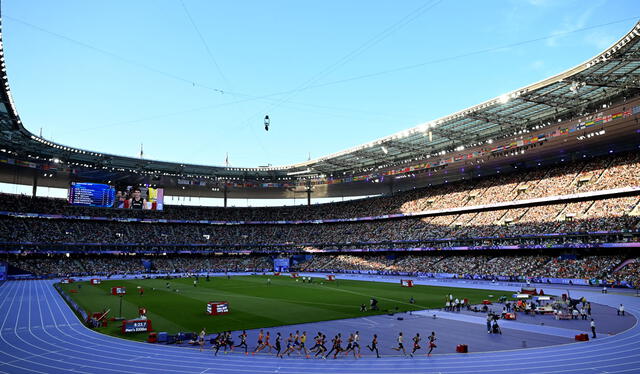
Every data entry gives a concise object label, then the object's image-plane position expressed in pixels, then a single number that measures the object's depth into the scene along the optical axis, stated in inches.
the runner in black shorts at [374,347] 740.6
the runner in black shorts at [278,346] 751.7
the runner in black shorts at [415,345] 747.4
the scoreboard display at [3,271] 2420.0
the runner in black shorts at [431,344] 748.0
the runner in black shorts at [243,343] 782.8
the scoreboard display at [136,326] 928.9
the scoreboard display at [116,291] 1644.2
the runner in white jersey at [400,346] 755.9
